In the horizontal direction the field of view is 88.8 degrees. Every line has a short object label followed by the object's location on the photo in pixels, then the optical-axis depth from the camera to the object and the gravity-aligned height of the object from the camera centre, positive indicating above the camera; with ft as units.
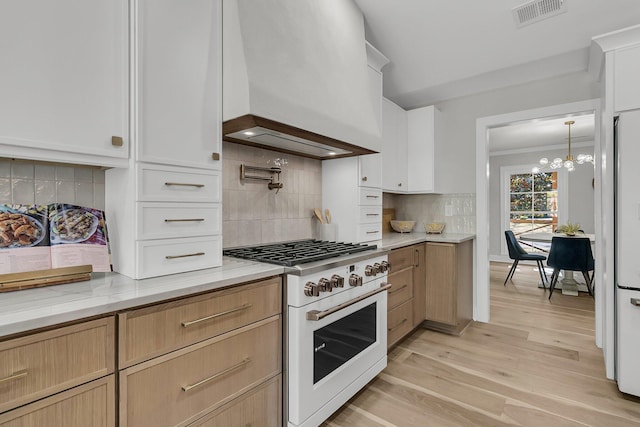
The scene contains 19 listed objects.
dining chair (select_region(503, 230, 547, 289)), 16.13 -2.06
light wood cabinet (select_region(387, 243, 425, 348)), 8.37 -2.22
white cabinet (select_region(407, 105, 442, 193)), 11.07 +2.22
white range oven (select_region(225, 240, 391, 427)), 5.14 -2.06
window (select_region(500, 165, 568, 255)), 22.33 +0.87
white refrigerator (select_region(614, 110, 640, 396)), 6.43 -0.71
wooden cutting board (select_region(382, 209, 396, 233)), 11.85 -0.22
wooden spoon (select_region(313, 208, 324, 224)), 8.68 -0.05
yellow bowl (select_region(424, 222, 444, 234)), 11.43 -0.55
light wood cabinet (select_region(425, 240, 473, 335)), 9.66 -2.28
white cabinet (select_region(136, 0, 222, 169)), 4.41 +1.88
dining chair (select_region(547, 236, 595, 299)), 13.60 -1.88
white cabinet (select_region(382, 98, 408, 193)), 10.26 +2.14
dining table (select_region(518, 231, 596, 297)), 14.47 -3.25
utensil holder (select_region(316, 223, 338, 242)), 8.53 -0.52
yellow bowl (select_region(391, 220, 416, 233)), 11.76 -0.50
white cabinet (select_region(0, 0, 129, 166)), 3.47 +1.53
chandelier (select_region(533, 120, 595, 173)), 16.96 +2.83
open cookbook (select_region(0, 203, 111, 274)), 3.90 -0.33
